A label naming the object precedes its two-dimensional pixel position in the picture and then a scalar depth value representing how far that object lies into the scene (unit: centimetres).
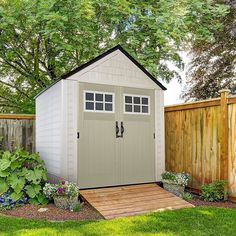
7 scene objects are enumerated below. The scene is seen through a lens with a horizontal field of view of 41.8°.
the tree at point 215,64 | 1150
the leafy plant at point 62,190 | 502
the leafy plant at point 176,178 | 595
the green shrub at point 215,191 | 561
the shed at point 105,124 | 564
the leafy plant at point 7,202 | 506
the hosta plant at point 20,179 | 529
